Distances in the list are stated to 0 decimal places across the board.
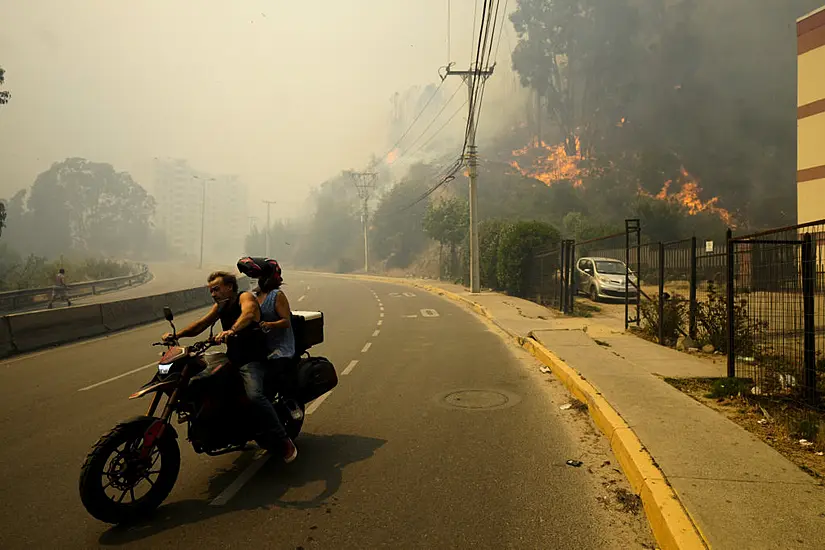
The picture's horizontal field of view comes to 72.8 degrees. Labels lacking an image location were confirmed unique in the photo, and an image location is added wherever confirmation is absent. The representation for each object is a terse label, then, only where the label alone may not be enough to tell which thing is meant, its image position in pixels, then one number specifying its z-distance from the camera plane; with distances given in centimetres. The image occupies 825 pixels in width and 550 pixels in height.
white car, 2341
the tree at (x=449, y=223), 4762
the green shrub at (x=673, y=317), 1235
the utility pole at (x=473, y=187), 2995
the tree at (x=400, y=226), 7750
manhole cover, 773
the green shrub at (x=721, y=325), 945
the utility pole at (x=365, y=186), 7162
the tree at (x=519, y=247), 2608
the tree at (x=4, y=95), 2956
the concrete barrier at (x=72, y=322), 1308
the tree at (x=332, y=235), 10369
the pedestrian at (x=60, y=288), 2722
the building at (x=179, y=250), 16985
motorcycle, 409
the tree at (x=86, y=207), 10875
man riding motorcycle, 491
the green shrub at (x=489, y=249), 3206
